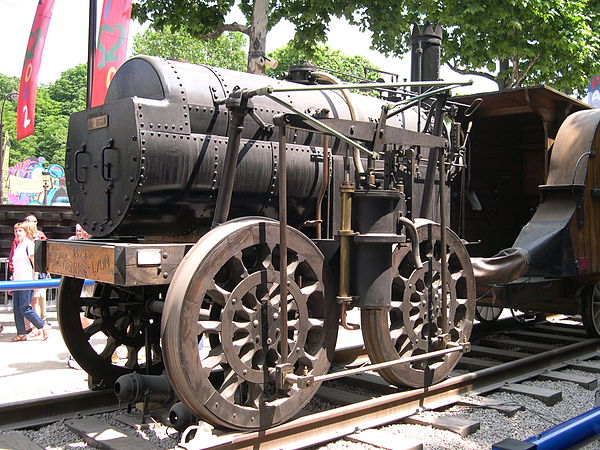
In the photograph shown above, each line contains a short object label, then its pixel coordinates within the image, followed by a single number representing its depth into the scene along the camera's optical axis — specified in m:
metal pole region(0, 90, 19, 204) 29.52
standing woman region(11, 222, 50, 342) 8.43
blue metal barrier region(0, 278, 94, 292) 6.70
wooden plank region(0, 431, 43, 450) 4.12
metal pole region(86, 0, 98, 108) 8.15
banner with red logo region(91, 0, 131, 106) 8.27
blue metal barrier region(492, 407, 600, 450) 1.48
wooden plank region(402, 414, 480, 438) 4.50
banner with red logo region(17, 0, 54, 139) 10.86
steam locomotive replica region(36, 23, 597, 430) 3.91
